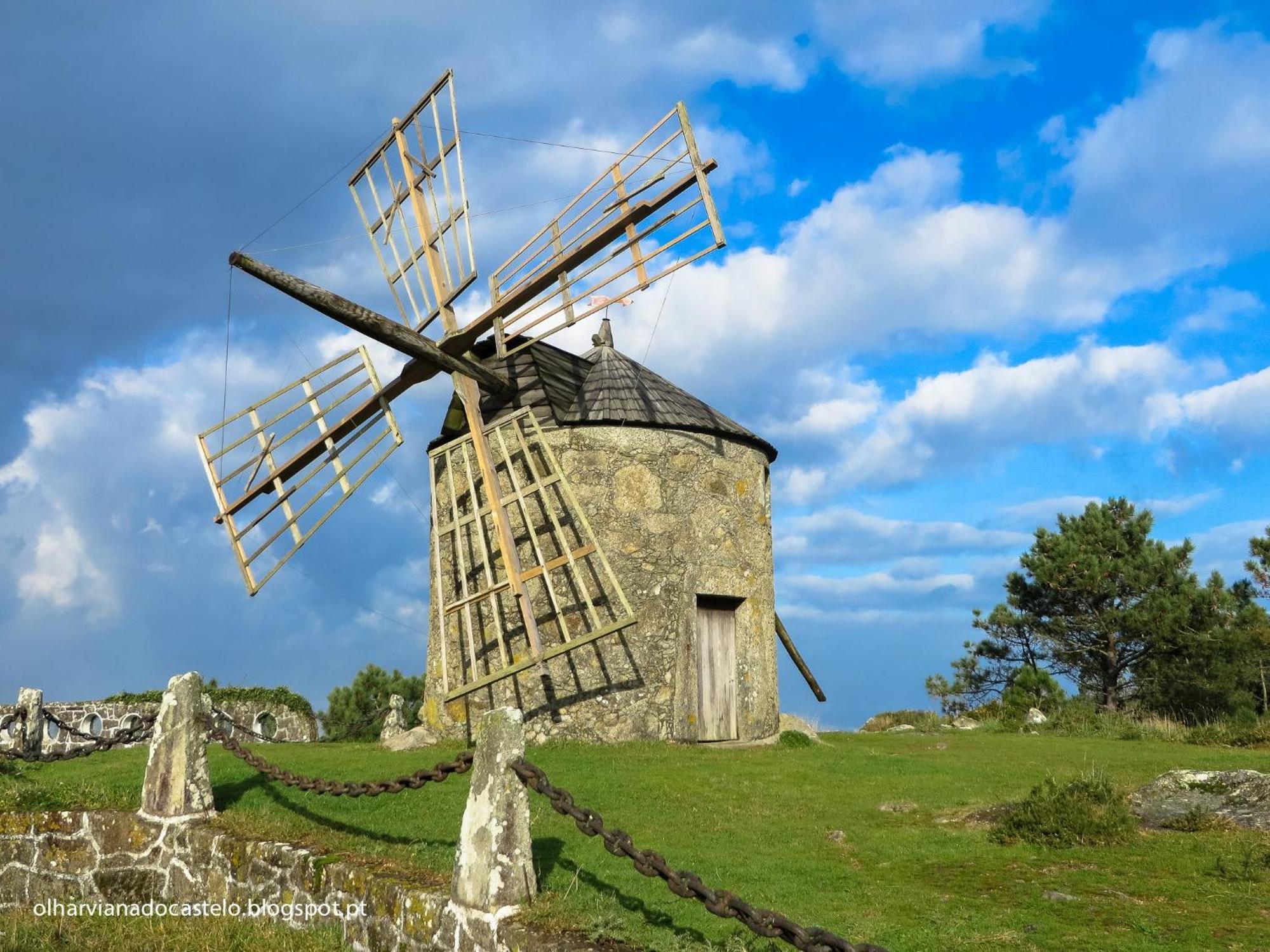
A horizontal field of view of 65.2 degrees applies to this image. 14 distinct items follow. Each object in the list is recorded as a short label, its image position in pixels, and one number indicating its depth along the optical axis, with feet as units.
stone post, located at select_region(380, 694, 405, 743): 51.15
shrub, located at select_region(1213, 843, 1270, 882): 19.85
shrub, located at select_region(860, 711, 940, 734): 67.38
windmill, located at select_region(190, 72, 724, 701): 37.78
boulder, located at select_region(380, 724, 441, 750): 41.70
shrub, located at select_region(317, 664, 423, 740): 66.74
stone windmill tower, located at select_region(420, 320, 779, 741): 40.01
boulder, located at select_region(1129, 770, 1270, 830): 24.58
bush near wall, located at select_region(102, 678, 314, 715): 56.13
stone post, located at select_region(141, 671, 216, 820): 23.03
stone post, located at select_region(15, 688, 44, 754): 45.83
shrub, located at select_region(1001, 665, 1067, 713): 63.67
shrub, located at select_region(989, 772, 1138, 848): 22.88
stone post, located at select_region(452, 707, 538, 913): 14.89
